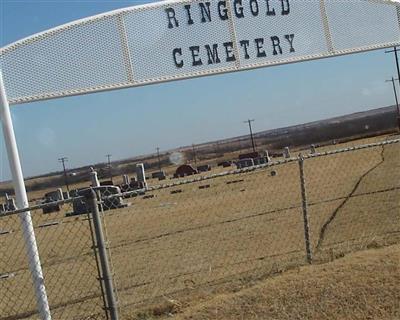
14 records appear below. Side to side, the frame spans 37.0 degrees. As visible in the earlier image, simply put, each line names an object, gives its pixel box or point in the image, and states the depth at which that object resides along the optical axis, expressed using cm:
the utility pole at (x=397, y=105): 6119
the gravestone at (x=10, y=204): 3616
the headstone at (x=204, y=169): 6291
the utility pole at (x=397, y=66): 5271
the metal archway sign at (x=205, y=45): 551
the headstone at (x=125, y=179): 4537
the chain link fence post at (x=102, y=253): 517
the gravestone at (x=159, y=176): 6231
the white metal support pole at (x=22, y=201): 525
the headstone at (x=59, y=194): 3680
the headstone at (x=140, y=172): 3755
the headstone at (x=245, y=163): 4541
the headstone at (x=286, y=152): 5137
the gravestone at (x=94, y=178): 2456
